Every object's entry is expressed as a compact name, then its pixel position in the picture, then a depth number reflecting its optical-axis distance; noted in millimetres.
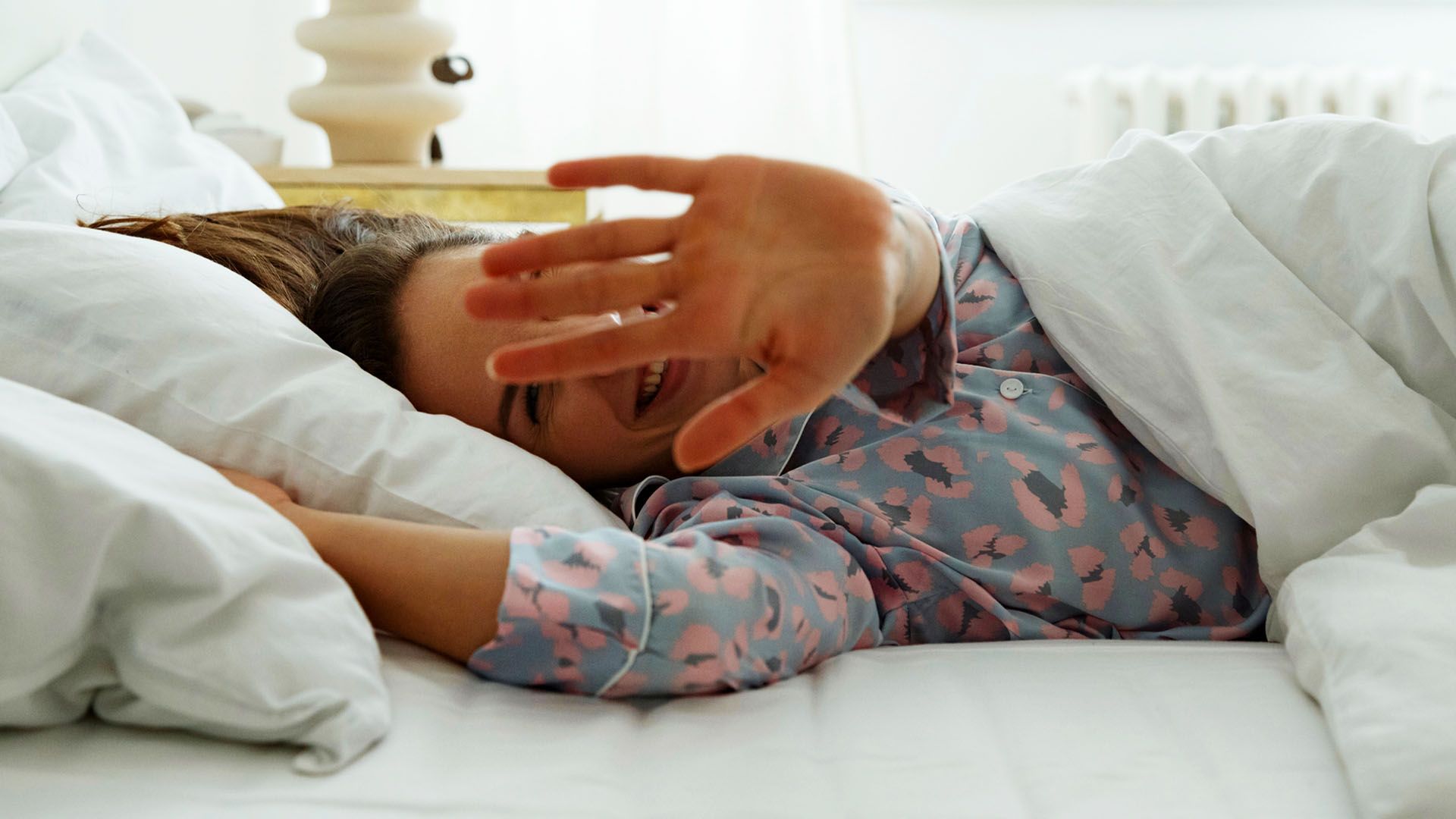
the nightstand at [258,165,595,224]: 1795
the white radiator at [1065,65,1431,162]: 2615
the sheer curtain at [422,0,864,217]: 2695
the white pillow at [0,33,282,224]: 1155
